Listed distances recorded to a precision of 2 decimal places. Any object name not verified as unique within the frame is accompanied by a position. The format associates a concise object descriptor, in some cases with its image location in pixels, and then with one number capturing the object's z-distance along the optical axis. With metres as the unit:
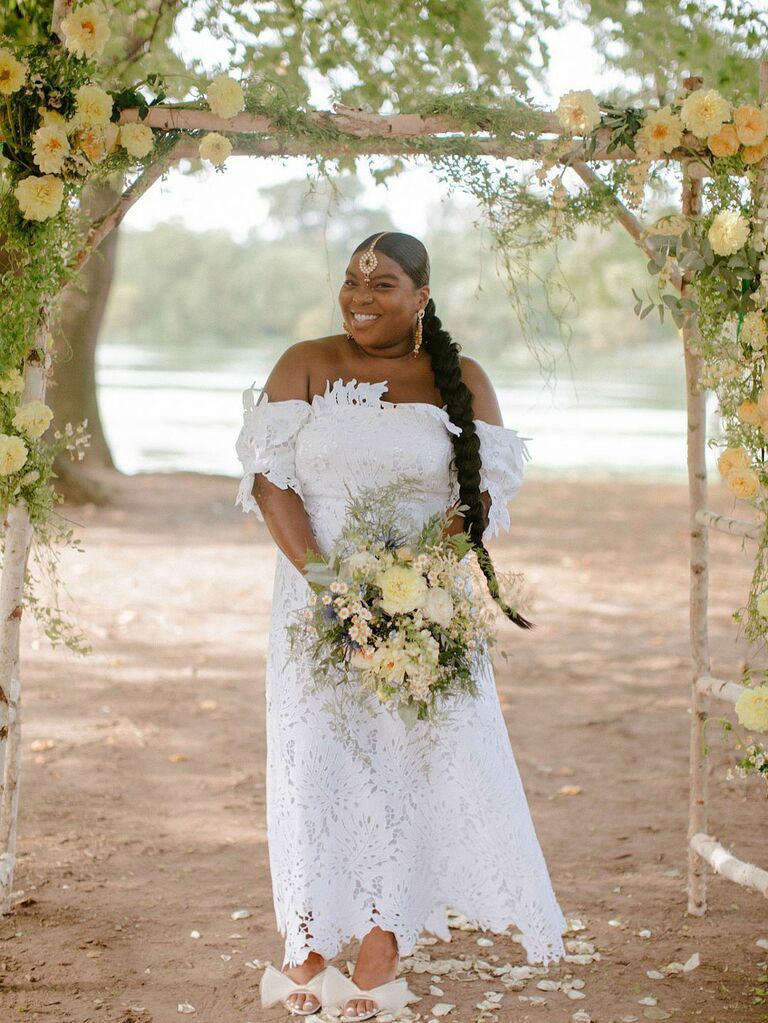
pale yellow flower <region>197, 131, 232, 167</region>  3.71
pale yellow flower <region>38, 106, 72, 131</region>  3.63
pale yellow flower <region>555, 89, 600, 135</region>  3.65
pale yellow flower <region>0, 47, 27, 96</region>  3.55
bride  3.57
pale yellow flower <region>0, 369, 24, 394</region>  3.80
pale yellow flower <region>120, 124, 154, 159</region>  3.74
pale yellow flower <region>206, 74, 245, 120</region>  3.67
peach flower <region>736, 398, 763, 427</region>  3.49
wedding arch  3.57
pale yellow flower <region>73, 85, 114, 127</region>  3.63
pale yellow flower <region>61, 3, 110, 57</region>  3.56
